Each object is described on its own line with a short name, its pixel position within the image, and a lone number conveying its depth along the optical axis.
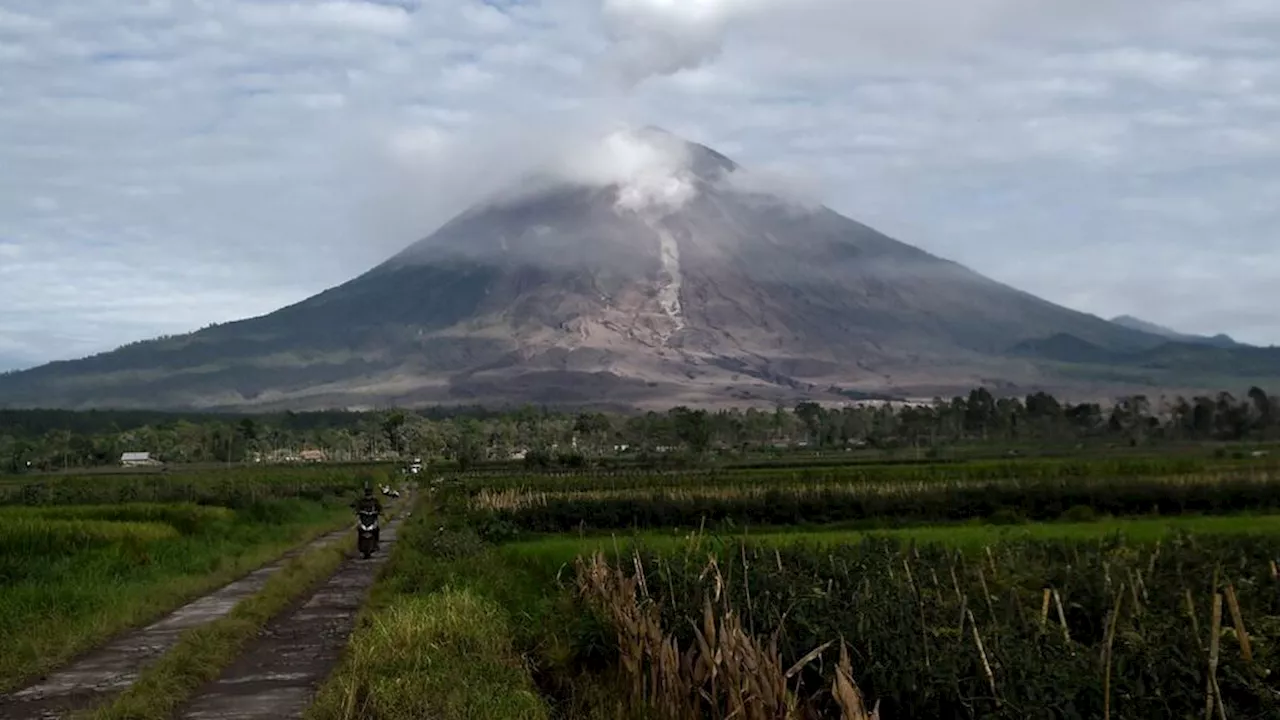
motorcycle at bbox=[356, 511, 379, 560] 22.69
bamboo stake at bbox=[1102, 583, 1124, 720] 6.04
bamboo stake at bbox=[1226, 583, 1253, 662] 6.72
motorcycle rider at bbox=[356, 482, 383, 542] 22.62
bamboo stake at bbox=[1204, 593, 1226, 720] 5.86
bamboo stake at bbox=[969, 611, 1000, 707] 6.62
